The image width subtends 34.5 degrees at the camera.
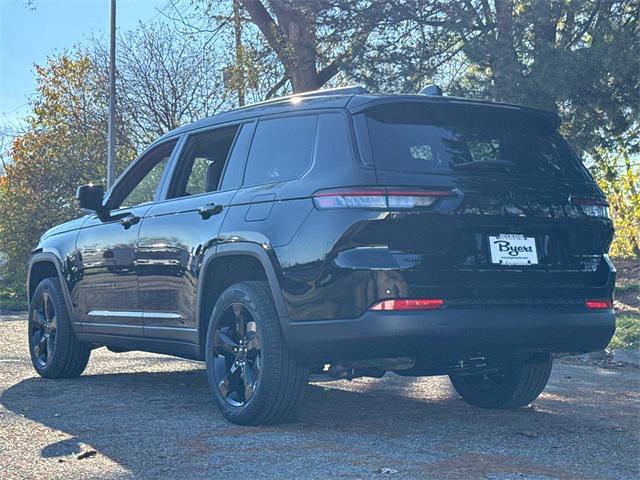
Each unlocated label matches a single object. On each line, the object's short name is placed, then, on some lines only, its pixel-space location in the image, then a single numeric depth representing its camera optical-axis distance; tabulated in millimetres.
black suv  5055
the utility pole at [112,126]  23906
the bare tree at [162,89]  26328
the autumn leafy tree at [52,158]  26547
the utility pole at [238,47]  18312
